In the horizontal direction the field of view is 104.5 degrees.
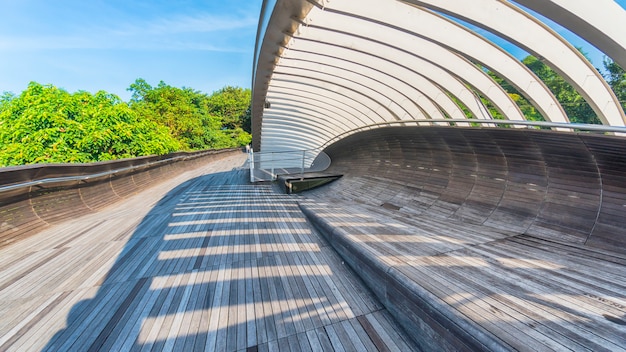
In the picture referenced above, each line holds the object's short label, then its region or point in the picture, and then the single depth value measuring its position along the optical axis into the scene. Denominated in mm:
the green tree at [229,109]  63438
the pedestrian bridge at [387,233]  2344
